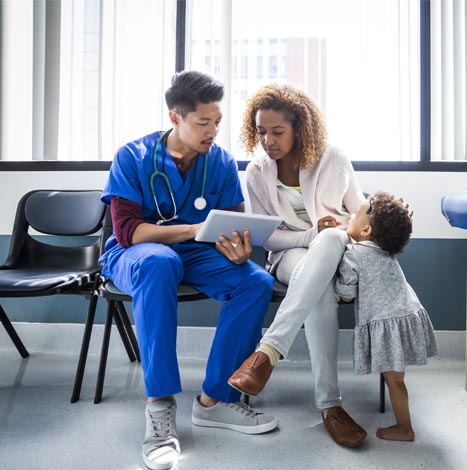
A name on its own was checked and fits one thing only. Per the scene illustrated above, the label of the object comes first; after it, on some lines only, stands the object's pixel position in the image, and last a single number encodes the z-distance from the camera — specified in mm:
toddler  1448
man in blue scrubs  1432
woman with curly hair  1834
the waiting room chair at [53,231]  2111
